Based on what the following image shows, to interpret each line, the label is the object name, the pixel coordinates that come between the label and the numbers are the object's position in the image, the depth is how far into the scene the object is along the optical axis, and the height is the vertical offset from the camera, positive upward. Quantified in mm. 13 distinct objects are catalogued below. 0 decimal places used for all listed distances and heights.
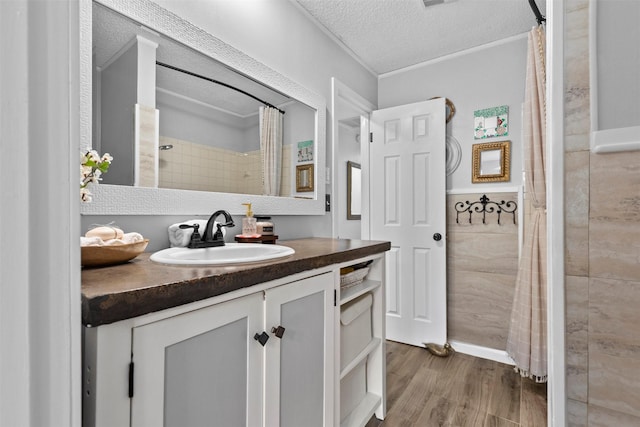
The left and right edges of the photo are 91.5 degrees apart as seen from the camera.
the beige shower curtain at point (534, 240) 1872 -172
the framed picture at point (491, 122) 2400 +710
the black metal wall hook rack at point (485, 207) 2344 +42
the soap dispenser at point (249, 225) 1534 -60
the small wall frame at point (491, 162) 2373 +393
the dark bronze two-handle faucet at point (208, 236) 1250 -96
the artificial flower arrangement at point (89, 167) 959 +149
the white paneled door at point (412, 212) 2539 +4
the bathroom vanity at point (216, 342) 621 -338
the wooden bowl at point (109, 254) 834 -114
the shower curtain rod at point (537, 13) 1703 +1138
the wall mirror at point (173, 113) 1115 +426
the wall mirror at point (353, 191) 4039 +293
